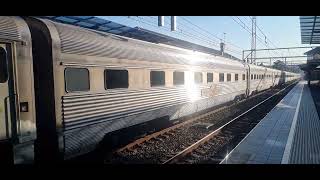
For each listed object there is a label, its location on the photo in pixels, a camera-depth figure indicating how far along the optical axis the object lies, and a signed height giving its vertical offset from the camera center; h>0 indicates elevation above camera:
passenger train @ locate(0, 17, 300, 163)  3.96 -0.16
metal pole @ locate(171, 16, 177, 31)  9.60 +2.37
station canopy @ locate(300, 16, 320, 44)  12.72 +3.27
